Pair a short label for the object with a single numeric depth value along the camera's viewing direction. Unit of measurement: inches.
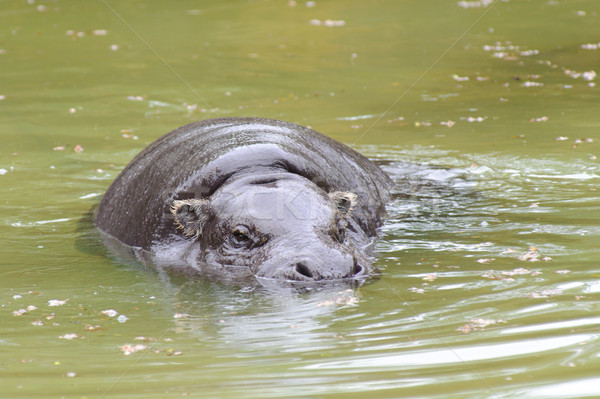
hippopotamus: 515.2
